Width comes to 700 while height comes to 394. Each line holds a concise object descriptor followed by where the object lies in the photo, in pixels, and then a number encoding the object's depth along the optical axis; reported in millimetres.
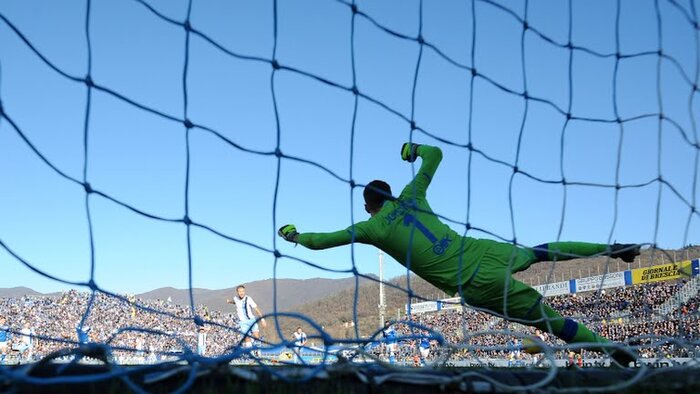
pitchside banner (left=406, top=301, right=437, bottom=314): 31078
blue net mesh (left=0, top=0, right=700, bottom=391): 1496
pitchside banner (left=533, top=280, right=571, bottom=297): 25656
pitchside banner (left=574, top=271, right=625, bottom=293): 23734
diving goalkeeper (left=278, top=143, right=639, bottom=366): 3449
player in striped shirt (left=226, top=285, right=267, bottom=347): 10672
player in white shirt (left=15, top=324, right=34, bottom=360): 15859
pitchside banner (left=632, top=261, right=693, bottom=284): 21695
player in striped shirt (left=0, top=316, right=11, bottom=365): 13986
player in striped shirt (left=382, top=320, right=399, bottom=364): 18553
